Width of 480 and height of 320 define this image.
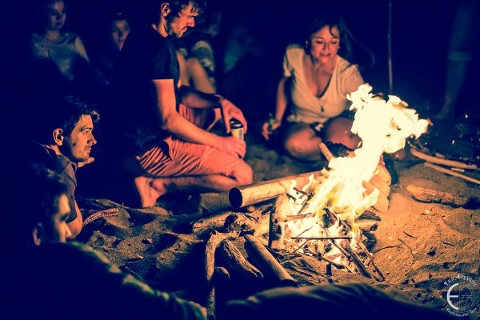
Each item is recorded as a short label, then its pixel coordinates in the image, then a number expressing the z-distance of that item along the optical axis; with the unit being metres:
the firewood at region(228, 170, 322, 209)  4.88
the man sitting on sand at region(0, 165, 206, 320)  2.56
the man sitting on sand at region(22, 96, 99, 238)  4.28
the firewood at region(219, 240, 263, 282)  3.71
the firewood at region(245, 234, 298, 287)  3.44
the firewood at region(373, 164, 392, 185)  5.21
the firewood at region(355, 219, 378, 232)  4.73
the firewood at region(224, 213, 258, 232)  4.67
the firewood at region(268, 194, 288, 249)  4.27
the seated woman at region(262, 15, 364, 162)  6.23
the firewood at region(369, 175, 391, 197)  5.13
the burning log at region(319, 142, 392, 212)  5.08
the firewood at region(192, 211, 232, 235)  4.77
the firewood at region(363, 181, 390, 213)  5.07
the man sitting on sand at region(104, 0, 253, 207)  4.80
